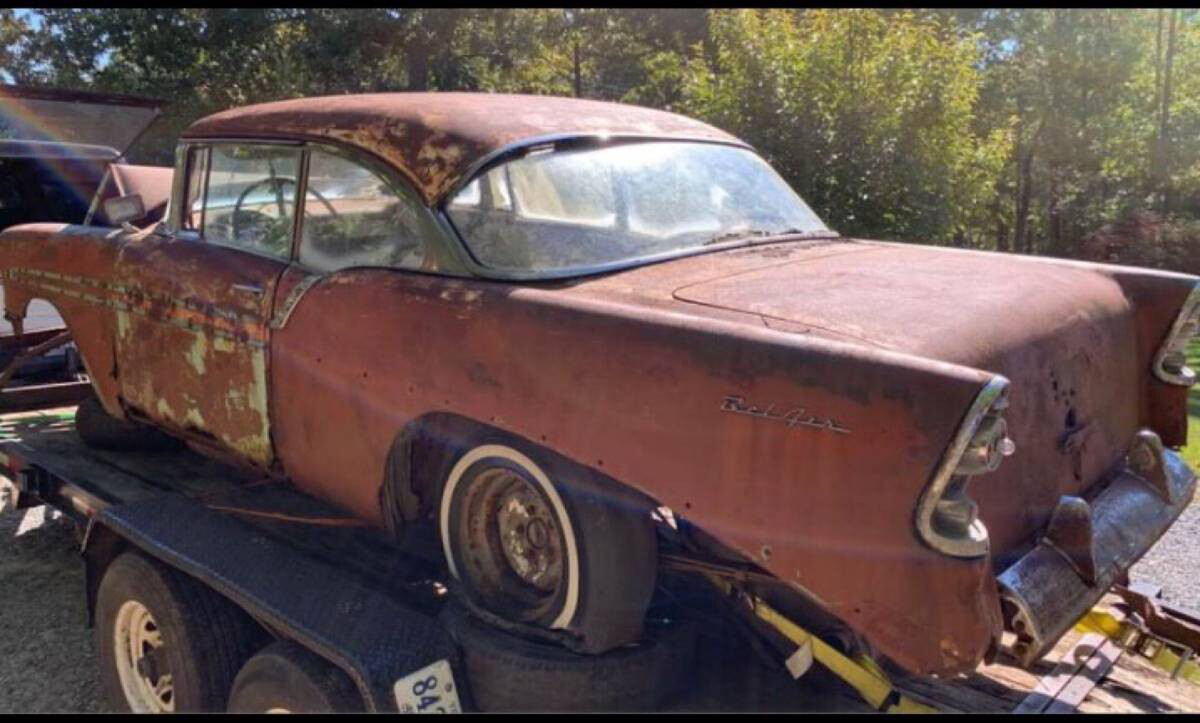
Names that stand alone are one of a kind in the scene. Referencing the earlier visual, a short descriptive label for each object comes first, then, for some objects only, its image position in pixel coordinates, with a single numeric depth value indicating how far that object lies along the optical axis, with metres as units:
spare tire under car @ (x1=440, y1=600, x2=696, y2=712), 2.56
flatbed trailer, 2.63
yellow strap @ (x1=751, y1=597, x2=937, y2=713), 2.47
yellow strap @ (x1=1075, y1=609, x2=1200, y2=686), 2.98
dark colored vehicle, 6.43
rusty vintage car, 2.12
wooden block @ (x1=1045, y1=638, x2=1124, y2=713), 2.65
